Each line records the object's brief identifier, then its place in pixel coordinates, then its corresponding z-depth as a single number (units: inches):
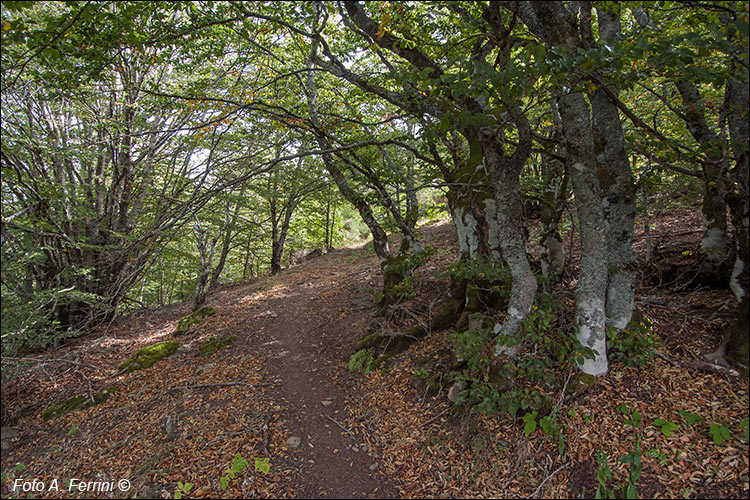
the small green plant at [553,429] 133.5
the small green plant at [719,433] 112.2
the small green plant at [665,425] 122.3
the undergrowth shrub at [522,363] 147.9
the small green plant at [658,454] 118.9
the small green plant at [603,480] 117.1
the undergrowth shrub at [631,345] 150.4
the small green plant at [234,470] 146.7
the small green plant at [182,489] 146.2
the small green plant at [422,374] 193.0
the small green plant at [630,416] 129.3
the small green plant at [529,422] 138.1
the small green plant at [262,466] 152.8
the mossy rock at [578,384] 148.3
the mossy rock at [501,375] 157.3
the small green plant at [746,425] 111.3
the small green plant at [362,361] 231.8
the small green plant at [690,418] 123.7
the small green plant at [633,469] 113.3
